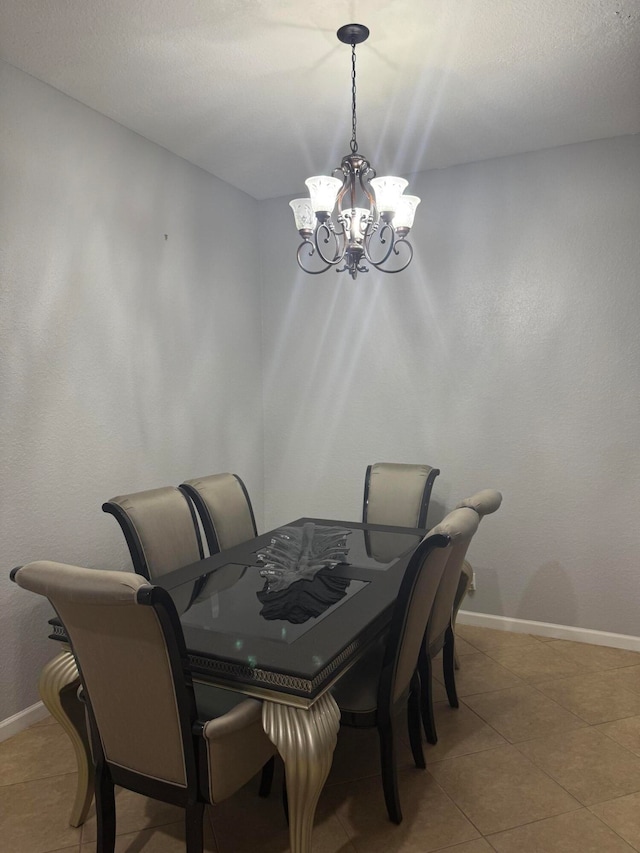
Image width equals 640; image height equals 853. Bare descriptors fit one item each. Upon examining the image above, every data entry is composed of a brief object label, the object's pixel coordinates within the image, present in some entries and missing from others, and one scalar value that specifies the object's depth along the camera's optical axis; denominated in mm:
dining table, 1556
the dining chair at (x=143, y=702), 1411
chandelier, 2324
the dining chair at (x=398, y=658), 1830
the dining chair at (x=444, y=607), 2271
